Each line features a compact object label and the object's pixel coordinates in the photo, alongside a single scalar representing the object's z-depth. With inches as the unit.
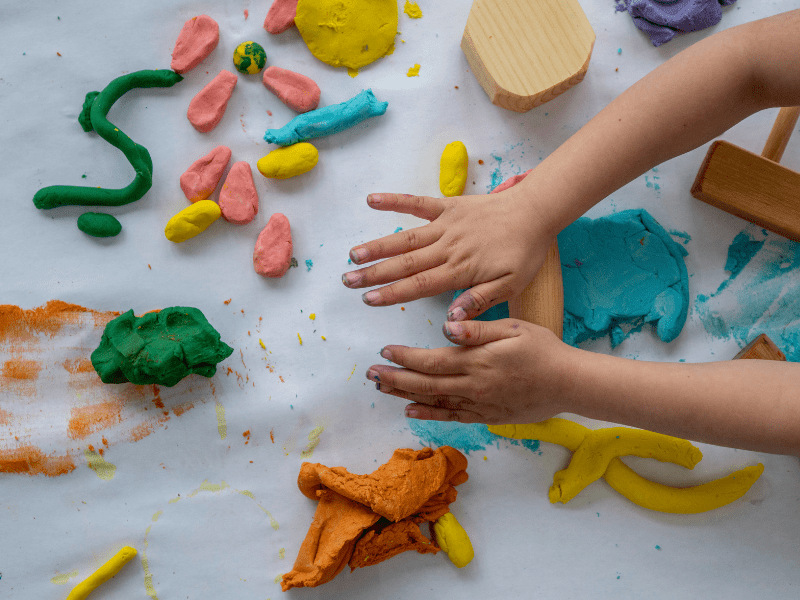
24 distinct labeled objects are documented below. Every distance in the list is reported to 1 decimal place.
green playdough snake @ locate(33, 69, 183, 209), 27.8
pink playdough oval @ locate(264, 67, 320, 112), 28.7
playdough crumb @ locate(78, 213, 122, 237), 28.0
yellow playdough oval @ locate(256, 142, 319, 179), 28.4
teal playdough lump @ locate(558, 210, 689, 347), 27.8
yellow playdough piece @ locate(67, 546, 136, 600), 27.6
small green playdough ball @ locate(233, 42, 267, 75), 28.7
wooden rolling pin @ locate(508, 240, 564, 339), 25.7
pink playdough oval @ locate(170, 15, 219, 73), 28.5
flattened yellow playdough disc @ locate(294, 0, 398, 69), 28.4
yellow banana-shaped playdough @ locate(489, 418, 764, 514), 28.3
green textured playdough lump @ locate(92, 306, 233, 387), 26.3
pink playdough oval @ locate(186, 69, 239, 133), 28.5
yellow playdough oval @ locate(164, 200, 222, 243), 27.8
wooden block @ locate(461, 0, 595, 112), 27.6
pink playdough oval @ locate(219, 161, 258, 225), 28.3
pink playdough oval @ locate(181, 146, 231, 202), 28.3
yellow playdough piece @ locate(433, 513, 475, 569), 27.9
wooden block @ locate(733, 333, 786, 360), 28.0
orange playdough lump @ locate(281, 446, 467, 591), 26.5
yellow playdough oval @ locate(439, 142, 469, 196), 28.6
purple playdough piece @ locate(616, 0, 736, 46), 28.8
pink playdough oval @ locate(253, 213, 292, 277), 28.3
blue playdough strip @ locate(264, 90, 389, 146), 28.5
